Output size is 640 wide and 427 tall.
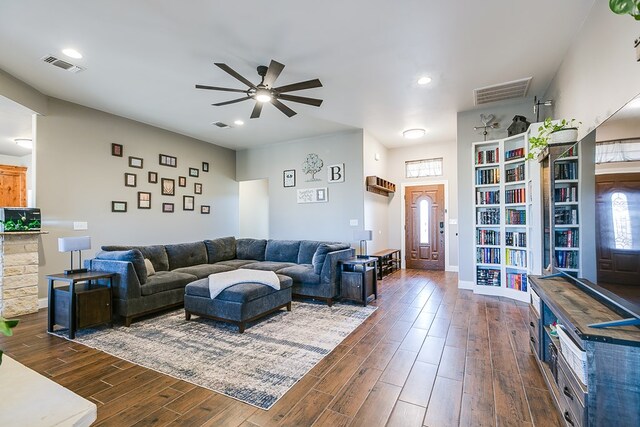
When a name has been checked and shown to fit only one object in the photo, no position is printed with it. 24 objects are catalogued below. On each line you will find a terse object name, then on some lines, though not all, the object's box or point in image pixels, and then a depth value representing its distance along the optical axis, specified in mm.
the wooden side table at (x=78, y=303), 3178
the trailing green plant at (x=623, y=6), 1222
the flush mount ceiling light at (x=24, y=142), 5708
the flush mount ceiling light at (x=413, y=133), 5977
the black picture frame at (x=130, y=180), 5078
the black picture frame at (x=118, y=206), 4887
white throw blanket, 3408
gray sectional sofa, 3574
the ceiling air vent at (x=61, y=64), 3211
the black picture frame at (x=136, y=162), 5157
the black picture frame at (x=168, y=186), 5660
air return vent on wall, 4012
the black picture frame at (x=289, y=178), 6645
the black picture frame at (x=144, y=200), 5281
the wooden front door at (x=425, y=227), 7141
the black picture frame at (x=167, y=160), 5641
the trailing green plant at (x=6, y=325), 615
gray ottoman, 3277
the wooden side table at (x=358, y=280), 4266
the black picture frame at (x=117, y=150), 4914
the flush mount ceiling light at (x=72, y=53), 3070
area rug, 2291
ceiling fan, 2917
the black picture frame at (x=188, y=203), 6074
